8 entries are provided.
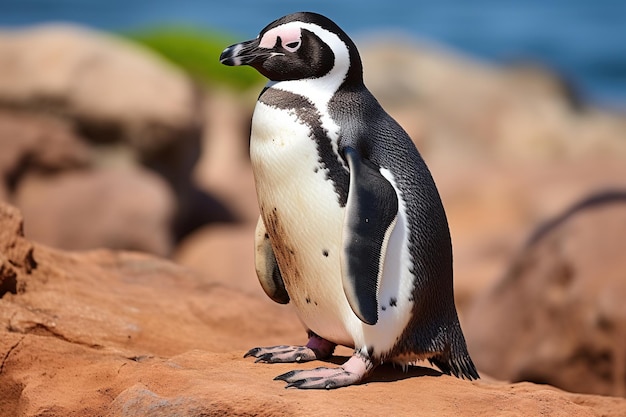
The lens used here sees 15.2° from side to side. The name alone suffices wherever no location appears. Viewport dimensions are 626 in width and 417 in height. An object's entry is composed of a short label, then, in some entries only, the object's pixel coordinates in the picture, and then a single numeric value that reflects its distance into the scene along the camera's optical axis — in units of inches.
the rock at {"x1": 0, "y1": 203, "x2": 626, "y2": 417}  303.6
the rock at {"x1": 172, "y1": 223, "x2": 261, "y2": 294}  832.9
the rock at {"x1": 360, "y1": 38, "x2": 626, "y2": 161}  1528.1
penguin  319.0
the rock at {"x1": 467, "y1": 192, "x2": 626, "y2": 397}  593.0
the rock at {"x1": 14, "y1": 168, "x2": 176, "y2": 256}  776.3
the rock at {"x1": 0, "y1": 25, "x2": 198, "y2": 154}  887.7
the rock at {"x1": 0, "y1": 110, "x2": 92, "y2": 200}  795.4
